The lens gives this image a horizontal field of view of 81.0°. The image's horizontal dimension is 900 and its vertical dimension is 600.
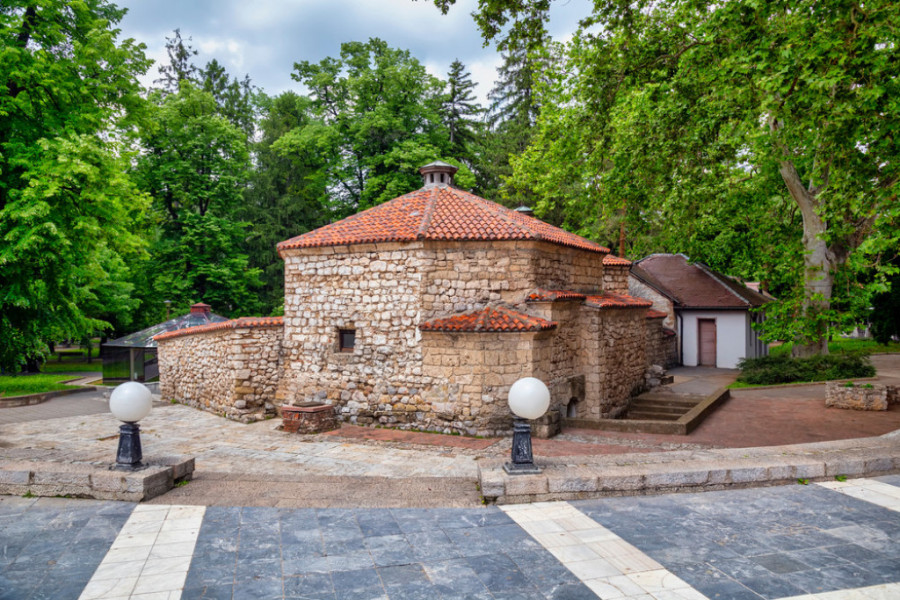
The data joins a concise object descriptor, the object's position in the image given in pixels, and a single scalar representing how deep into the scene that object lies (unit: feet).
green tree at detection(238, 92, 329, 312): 93.35
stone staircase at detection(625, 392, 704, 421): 43.51
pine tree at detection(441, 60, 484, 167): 99.35
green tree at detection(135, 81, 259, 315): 75.00
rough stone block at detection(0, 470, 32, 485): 18.19
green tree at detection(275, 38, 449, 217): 77.36
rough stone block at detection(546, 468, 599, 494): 17.31
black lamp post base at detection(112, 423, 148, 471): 18.51
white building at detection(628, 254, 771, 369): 73.26
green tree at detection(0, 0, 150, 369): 36.65
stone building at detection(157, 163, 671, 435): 33.37
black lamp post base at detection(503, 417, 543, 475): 17.99
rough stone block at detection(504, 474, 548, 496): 17.19
